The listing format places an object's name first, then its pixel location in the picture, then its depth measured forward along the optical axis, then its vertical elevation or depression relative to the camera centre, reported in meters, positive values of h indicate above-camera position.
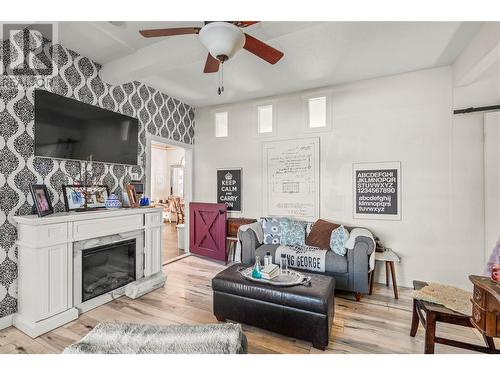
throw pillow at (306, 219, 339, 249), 3.23 -0.64
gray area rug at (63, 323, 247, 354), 0.84 -0.55
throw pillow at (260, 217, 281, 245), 3.52 -0.64
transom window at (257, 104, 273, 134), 4.14 +1.20
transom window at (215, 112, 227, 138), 4.54 +1.20
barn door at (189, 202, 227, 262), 4.24 -0.77
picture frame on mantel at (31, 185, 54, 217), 2.22 -0.13
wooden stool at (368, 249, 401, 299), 2.86 -0.85
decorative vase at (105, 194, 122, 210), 2.86 -0.19
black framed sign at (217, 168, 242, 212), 4.34 -0.01
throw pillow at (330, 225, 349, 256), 2.96 -0.65
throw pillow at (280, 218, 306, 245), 3.44 -0.65
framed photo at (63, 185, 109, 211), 2.61 -0.11
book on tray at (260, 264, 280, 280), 2.19 -0.78
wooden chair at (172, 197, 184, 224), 7.50 -0.69
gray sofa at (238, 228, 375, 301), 2.78 -0.93
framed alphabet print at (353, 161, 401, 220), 3.23 -0.03
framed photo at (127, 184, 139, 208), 3.19 -0.12
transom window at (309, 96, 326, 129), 3.73 +1.19
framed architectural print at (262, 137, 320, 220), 3.74 +0.16
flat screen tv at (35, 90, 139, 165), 2.43 +0.64
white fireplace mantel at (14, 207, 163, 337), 2.14 -0.74
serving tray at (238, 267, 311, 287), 2.09 -0.82
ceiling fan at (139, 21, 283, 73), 1.48 +0.96
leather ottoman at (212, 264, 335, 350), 1.92 -1.01
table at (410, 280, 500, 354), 1.66 -0.94
